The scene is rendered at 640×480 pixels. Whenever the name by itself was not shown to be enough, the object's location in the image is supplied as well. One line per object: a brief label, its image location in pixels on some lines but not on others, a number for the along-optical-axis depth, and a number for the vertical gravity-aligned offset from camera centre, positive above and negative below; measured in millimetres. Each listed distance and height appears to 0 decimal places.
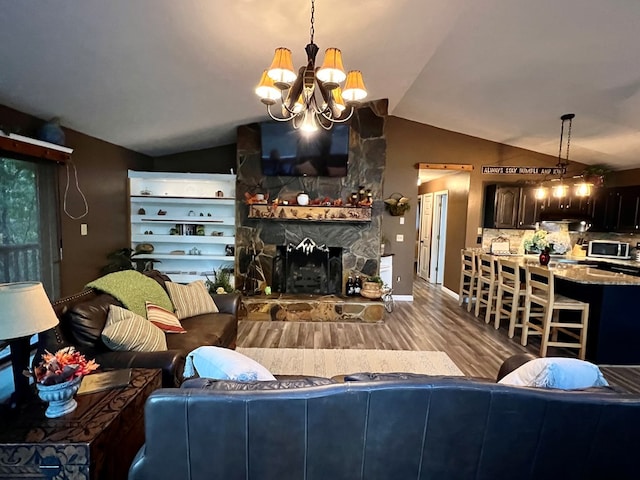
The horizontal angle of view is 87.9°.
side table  1280 -911
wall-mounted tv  4824 +1031
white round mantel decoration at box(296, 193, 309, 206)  4902 +307
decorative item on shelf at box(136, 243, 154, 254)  5059 -512
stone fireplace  5070 -180
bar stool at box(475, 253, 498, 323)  4637 -821
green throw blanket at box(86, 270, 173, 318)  2518 -608
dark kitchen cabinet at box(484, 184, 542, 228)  5656 +351
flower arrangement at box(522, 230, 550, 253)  5914 -234
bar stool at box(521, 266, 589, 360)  3473 -848
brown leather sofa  2012 -796
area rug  3168 -1412
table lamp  1379 -469
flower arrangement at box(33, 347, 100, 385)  1408 -680
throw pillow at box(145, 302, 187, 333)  2619 -835
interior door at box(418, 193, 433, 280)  7754 -242
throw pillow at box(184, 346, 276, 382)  1435 -664
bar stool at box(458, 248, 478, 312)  5199 -838
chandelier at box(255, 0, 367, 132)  2072 +919
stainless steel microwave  5426 -315
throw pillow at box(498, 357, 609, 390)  1371 -614
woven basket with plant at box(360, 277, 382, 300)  4785 -970
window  2875 -124
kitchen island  3365 -915
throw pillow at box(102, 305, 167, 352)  2117 -784
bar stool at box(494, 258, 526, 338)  4157 -798
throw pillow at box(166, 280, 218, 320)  3079 -800
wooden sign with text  5828 +1000
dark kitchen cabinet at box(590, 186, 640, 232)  5156 +344
